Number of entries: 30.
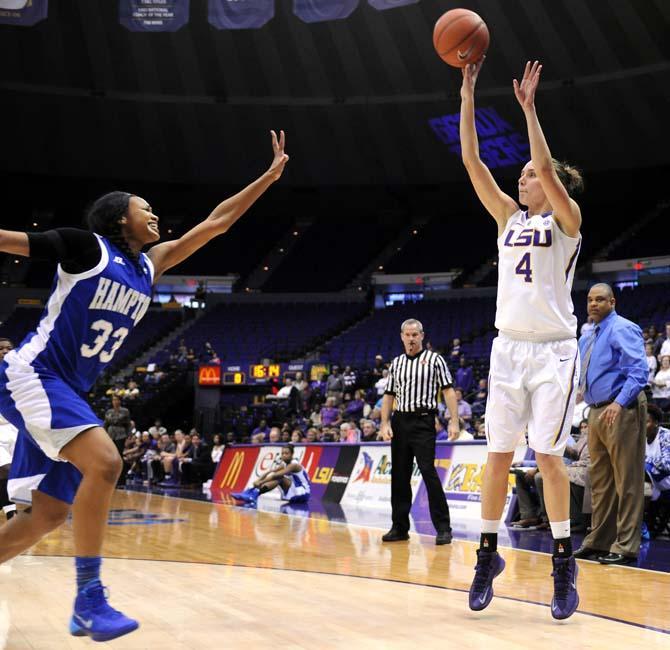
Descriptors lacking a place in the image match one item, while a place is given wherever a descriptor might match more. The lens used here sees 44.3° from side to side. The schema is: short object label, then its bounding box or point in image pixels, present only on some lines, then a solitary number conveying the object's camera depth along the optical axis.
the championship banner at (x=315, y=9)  18.33
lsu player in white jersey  3.62
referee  6.85
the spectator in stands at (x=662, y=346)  12.27
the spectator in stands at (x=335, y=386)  17.88
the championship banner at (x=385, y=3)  17.41
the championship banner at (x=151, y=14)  17.97
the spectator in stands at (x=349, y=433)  13.26
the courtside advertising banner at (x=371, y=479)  10.54
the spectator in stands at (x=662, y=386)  11.27
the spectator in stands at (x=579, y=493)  7.38
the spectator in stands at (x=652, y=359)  12.48
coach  5.51
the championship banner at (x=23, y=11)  17.25
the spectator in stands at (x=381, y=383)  16.80
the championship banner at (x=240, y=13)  18.44
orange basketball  4.19
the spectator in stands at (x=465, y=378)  16.64
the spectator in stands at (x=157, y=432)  18.89
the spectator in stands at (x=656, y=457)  7.07
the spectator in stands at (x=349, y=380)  18.70
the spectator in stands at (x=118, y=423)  12.95
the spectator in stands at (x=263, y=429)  16.91
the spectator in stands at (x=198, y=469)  16.52
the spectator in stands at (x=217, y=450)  16.61
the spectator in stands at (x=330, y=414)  16.29
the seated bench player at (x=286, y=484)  11.23
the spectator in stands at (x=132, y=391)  21.47
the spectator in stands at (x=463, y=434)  10.63
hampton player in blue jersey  2.83
